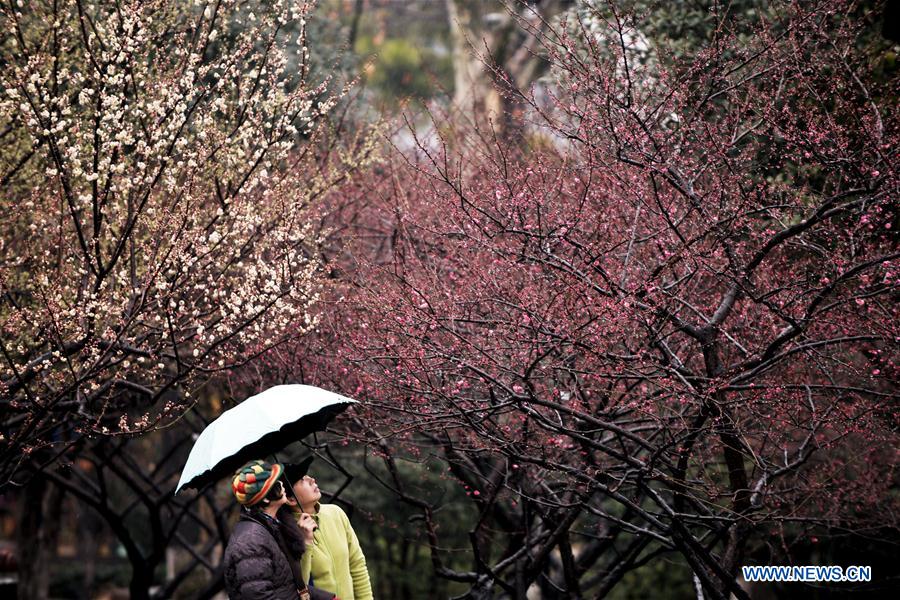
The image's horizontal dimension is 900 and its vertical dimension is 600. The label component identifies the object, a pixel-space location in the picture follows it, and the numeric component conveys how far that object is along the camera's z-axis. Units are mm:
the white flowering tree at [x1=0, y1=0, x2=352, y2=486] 12359
